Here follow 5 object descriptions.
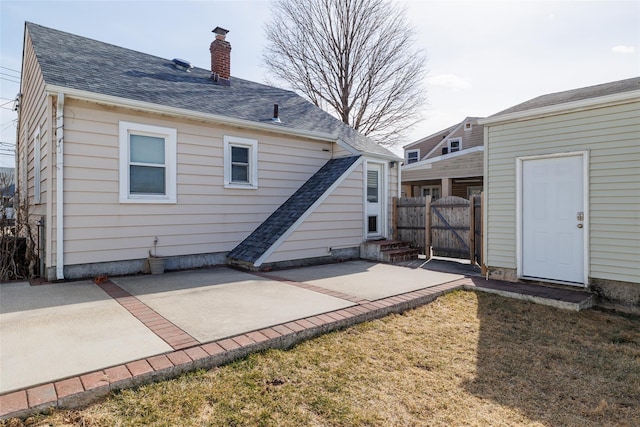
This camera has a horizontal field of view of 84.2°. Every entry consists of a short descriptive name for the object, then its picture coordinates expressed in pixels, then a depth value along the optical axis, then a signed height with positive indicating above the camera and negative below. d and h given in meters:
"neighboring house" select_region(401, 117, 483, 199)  17.59 +2.57
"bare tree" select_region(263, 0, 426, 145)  20.81 +9.44
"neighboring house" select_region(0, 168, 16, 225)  6.62 +0.05
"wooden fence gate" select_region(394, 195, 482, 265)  8.87 -0.32
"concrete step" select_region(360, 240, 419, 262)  8.79 -0.97
